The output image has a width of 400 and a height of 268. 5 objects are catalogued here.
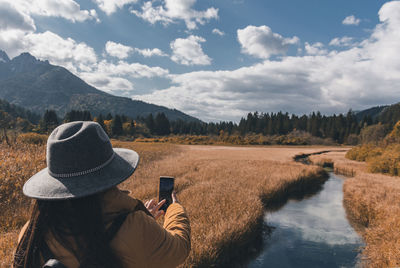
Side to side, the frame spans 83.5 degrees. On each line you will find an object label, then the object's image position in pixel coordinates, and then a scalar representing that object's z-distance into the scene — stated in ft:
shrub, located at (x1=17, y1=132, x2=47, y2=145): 63.02
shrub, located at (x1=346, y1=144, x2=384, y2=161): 79.89
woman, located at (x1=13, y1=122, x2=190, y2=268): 4.45
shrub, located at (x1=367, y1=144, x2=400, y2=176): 57.55
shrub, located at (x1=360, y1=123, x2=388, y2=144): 163.13
